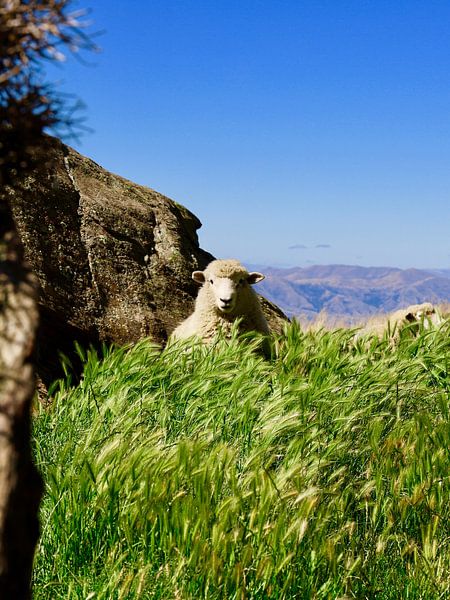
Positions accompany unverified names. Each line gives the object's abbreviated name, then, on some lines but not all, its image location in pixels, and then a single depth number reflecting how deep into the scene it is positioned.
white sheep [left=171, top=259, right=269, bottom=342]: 9.14
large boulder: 9.06
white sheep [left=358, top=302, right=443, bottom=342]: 11.59
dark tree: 2.24
